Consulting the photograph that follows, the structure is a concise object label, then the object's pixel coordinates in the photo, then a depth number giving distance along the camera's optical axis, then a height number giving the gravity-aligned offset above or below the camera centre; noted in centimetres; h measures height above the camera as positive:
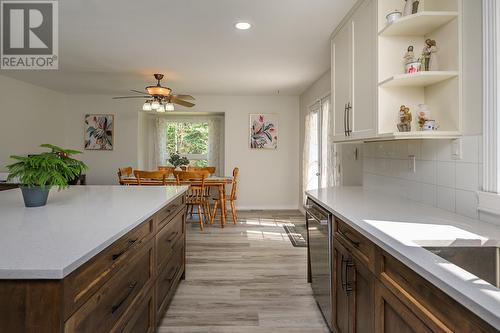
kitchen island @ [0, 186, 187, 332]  82 -32
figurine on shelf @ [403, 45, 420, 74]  179 +61
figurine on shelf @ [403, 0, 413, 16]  180 +93
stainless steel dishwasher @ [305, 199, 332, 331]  190 -61
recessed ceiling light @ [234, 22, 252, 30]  270 +127
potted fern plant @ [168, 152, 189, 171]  519 +9
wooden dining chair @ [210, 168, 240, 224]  493 -53
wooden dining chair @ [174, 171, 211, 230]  443 -36
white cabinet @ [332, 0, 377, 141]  204 +69
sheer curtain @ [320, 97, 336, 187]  410 +20
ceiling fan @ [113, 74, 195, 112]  418 +99
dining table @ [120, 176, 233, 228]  442 -24
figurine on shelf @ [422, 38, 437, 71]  180 +67
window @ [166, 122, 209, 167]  708 +60
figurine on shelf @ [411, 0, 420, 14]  179 +93
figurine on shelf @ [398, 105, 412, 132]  180 +27
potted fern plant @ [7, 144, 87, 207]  154 -4
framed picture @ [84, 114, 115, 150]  604 +69
